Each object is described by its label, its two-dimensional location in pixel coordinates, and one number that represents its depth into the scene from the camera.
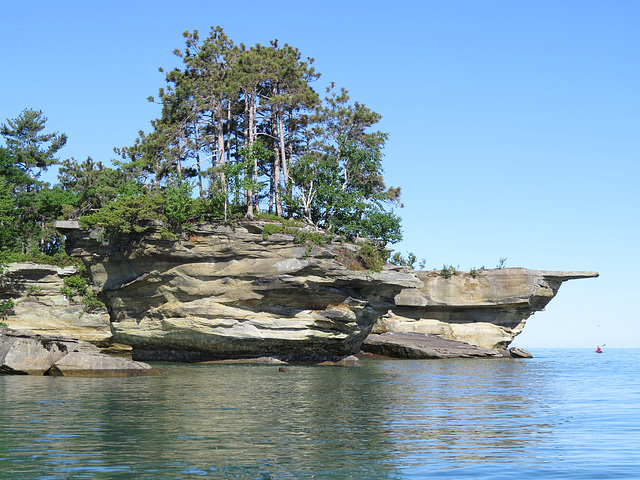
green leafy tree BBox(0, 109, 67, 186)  62.97
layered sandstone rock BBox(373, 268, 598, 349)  50.50
